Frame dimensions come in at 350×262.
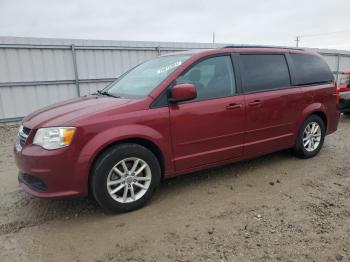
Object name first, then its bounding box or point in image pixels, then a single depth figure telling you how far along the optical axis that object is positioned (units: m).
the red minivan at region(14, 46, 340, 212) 2.99
